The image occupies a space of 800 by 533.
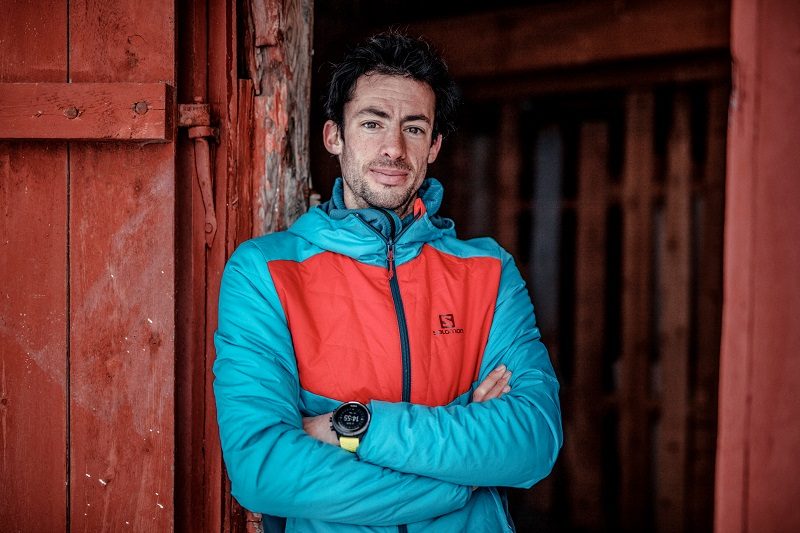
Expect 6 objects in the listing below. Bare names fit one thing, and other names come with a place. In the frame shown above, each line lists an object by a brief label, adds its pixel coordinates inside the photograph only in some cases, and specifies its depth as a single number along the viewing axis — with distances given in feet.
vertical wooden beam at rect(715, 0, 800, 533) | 4.21
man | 4.76
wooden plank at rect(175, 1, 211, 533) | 6.33
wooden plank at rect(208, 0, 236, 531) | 6.42
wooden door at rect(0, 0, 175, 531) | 6.03
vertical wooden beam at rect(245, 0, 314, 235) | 6.62
